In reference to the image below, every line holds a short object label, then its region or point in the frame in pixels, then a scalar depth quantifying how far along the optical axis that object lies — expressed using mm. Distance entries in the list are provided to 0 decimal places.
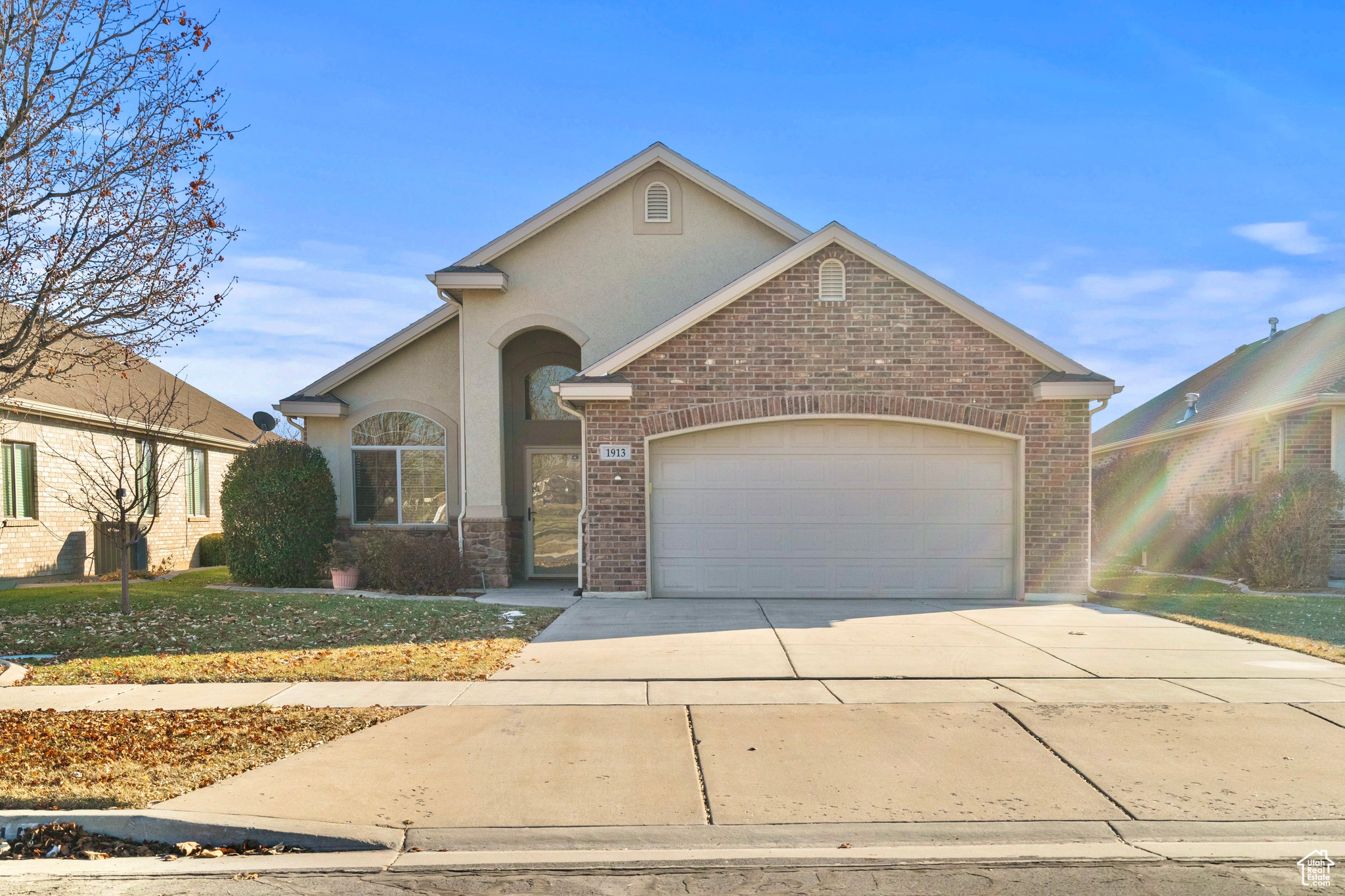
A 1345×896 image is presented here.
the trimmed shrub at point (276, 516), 15344
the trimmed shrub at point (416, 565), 14828
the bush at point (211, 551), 21797
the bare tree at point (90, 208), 7648
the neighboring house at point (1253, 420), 17312
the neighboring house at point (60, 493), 15992
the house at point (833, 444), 13305
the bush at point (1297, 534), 15867
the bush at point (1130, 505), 23188
